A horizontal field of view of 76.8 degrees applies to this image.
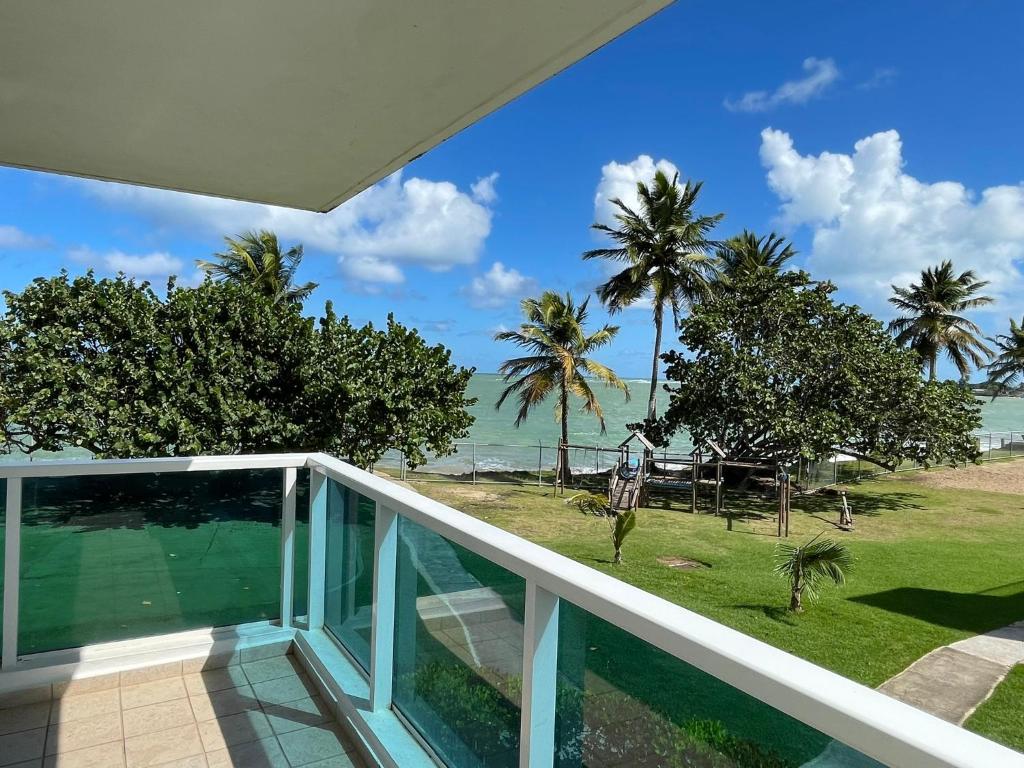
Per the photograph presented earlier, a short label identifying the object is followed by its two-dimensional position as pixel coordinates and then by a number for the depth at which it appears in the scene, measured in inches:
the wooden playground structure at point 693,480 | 583.2
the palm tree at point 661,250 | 821.9
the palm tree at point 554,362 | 766.5
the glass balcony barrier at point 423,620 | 33.4
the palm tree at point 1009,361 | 1199.6
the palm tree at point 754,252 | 971.9
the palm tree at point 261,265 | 767.7
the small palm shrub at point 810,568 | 318.7
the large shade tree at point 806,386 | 607.2
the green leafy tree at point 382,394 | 381.4
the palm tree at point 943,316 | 1140.5
